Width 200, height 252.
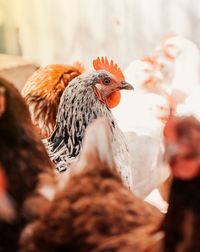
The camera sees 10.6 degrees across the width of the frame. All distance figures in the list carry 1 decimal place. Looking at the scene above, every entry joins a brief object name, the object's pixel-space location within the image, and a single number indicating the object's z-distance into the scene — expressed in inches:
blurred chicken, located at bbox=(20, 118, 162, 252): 45.6
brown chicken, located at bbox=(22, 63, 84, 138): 62.8
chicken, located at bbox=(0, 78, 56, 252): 46.9
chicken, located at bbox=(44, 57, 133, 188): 56.3
